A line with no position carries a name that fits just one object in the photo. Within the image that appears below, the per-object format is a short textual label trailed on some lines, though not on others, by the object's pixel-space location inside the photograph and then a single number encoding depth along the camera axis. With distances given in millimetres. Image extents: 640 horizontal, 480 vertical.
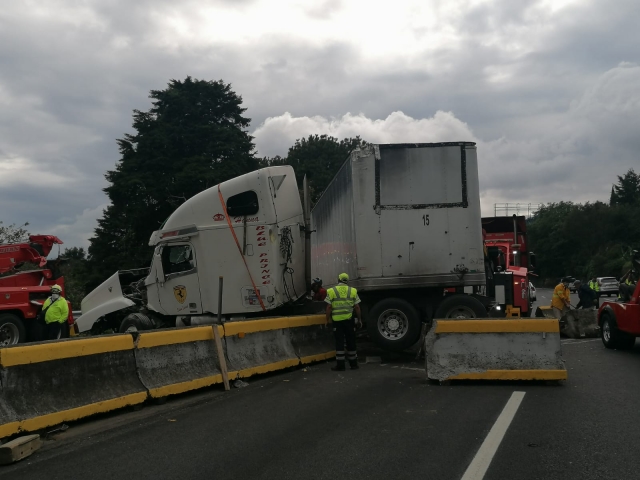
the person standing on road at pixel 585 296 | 21016
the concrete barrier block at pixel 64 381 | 6301
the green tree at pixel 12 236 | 30712
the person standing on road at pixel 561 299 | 17141
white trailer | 10938
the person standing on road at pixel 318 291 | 13891
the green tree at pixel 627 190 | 94812
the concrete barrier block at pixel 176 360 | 7957
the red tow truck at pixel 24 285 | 14164
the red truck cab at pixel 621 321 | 12289
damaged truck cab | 12703
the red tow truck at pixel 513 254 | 15906
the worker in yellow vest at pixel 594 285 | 26316
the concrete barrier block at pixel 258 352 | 9359
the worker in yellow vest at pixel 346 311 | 10656
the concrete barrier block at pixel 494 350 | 8805
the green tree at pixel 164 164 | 36219
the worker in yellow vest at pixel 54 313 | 12992
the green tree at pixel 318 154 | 57062
